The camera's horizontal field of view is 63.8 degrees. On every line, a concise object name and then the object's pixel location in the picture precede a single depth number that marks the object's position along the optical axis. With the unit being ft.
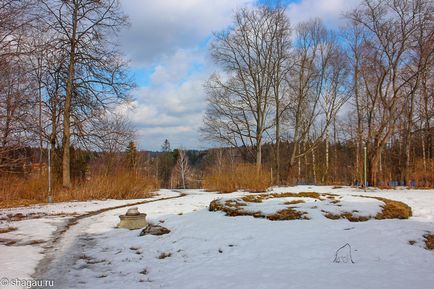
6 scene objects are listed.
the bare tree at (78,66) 57.67
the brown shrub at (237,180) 55.83
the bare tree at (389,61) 61.77
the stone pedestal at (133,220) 27.55
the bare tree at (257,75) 80.69
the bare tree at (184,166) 199.62
